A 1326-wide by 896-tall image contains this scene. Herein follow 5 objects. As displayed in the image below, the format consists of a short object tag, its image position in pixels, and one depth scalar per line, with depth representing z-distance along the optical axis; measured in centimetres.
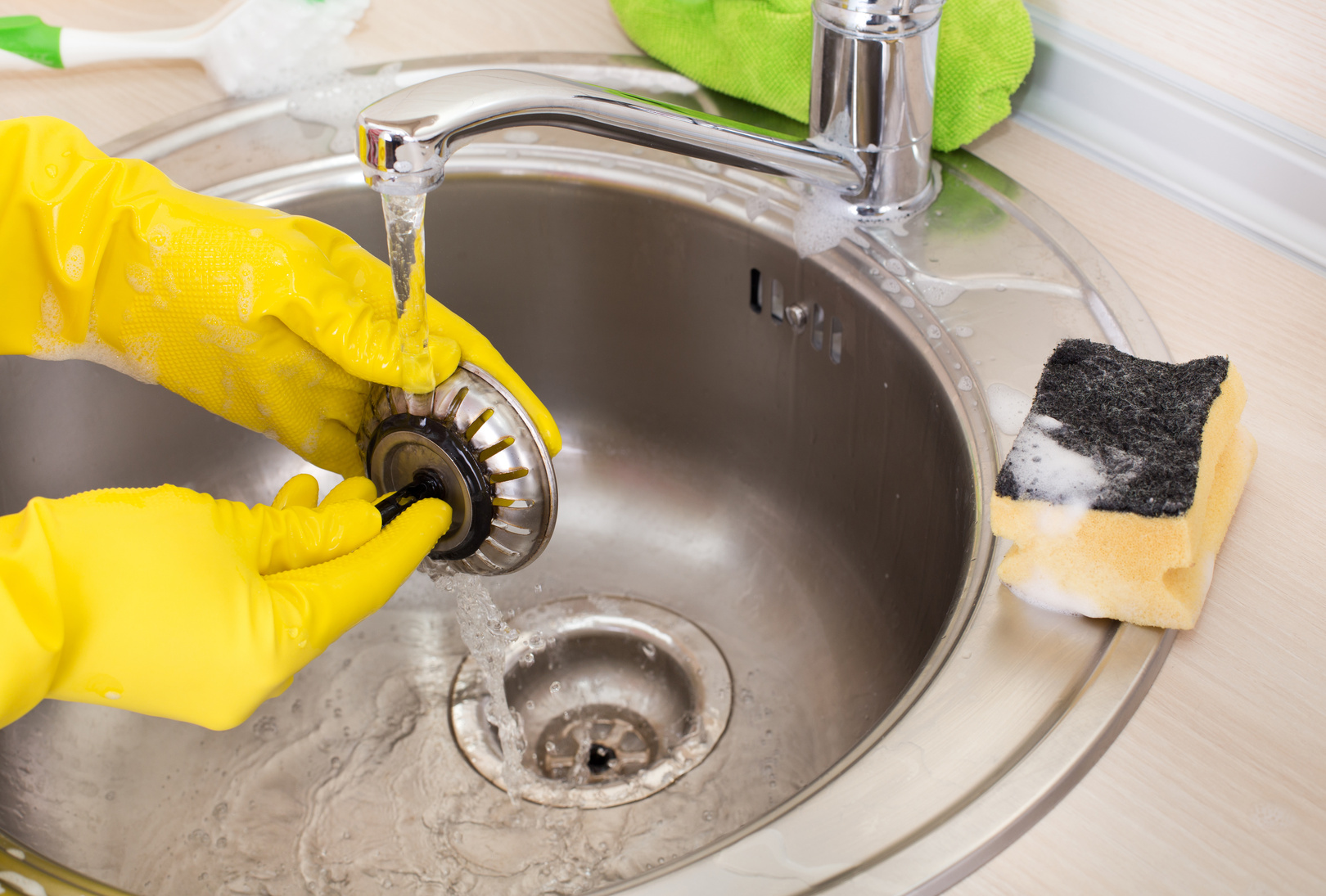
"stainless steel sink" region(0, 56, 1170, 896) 103
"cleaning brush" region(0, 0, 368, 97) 115
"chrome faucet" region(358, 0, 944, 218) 93
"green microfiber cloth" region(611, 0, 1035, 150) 107
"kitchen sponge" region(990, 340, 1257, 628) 92
